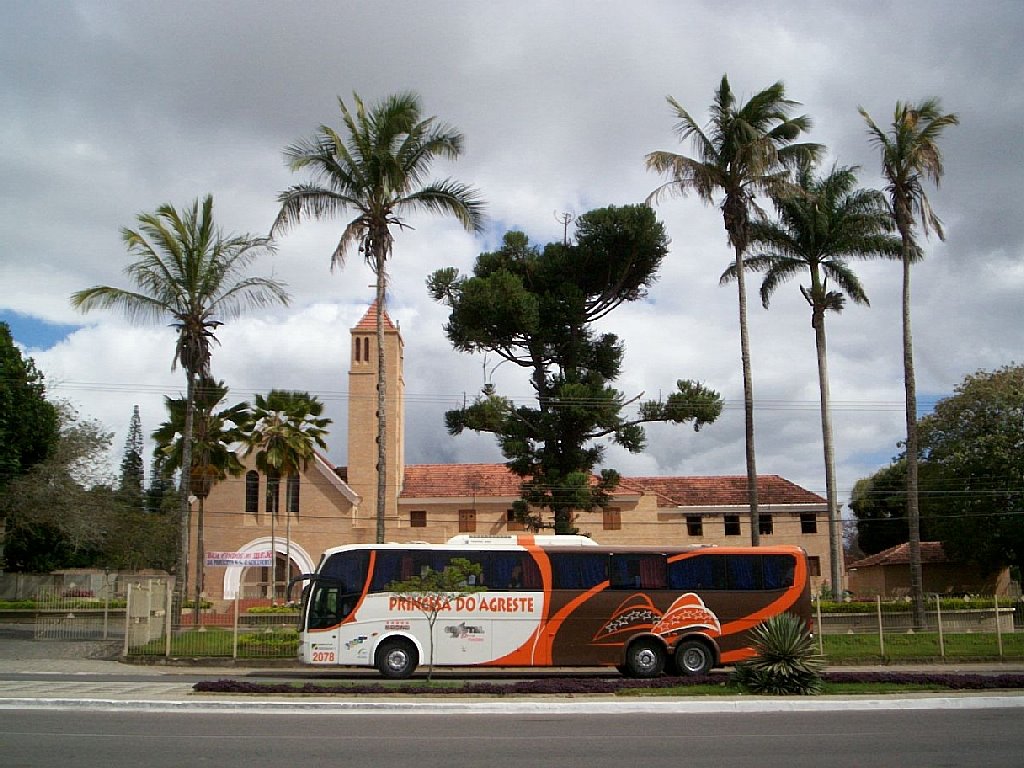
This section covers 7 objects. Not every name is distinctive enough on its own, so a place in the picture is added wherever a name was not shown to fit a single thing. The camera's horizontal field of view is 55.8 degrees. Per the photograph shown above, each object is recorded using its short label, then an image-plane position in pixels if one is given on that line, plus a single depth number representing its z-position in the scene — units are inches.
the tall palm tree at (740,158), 1280.8
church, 1893.5
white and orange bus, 823.7
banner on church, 1756.9
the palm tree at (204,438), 1641.2
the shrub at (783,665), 672.4
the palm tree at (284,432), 1745.8
